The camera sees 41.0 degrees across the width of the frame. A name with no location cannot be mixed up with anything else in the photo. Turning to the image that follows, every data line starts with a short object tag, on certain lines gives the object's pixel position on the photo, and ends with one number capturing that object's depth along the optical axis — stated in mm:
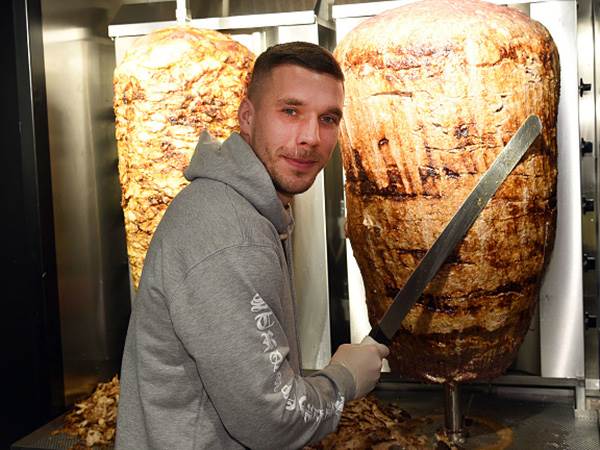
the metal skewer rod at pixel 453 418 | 2486
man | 1408
